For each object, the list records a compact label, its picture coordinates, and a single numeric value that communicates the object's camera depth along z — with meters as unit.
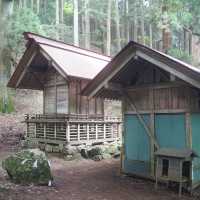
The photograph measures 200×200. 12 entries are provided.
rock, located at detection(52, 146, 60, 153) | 15.16
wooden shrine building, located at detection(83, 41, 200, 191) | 9.09
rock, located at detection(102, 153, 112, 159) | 14.68
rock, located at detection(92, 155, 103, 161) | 14.30
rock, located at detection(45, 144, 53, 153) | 15.55
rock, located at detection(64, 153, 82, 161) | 14.21
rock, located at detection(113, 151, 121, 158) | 15.12
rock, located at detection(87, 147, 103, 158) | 14.76
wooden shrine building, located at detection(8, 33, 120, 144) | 15.14
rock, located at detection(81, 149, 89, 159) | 14.77
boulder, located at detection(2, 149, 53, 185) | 8.42
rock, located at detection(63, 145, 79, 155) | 14.59
